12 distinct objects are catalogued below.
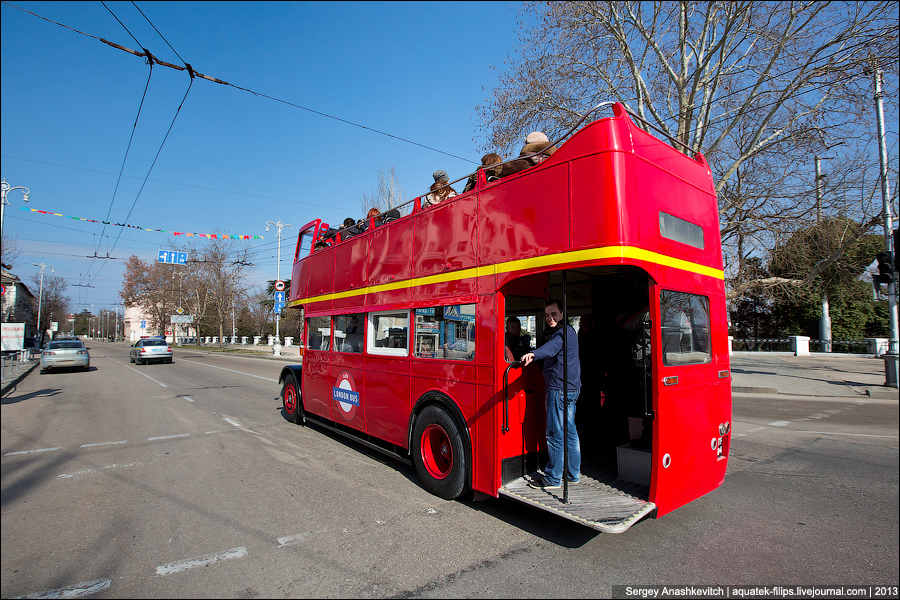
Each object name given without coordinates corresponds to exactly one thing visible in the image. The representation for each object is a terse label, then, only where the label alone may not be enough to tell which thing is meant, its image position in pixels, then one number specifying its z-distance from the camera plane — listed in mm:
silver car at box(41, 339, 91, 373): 11680
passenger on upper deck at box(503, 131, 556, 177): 4332
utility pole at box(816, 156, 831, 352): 25420
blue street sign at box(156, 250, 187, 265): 27234
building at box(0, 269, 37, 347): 26359
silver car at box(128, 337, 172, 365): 22922
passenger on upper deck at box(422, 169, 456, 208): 5488
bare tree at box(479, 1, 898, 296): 12938
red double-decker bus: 3707
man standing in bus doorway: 4238
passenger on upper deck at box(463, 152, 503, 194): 4749
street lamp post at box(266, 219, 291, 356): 32688
